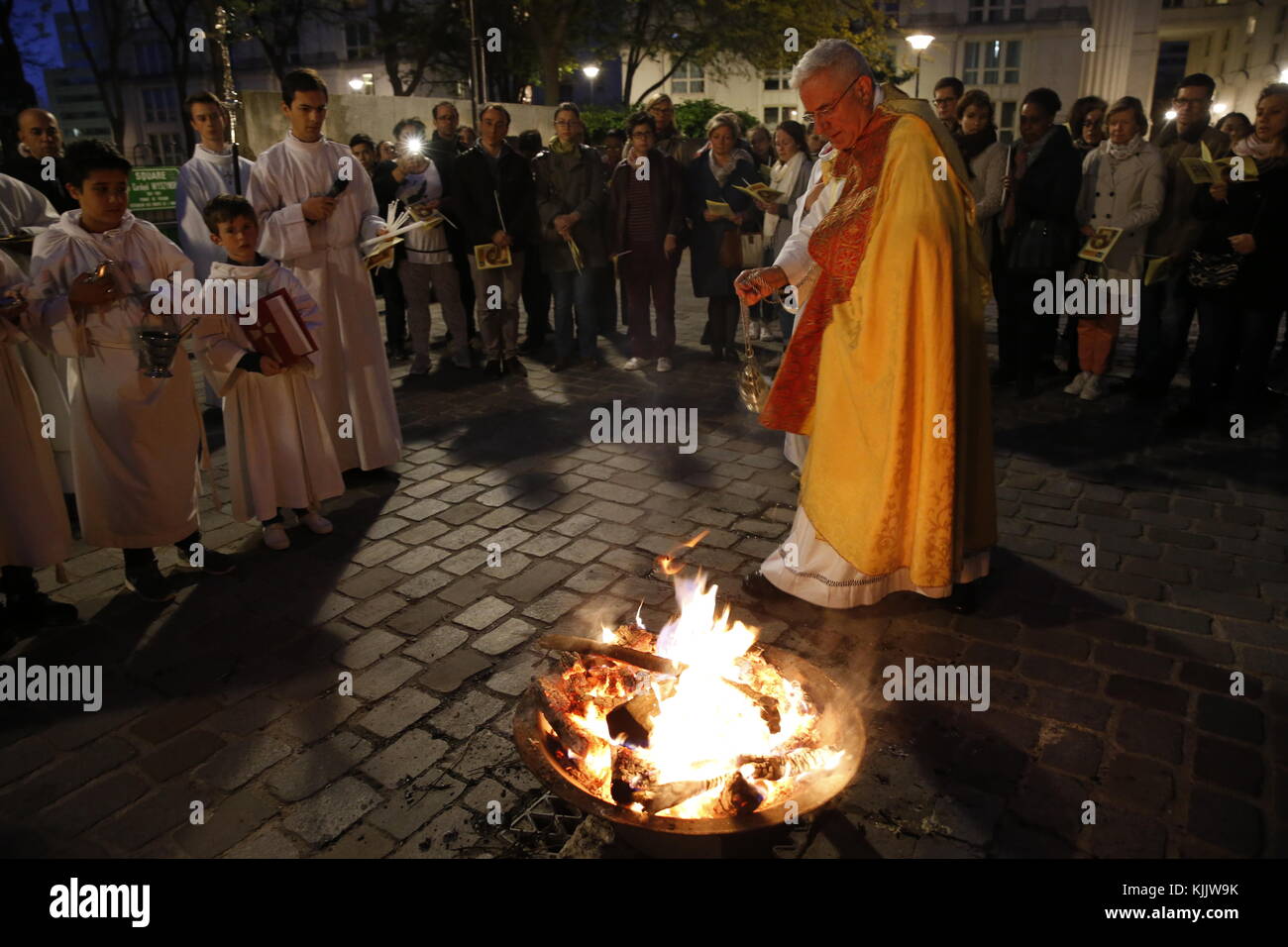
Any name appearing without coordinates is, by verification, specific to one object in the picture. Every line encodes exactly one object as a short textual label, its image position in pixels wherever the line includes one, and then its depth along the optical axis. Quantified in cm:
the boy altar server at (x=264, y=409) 444
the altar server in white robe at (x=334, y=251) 523
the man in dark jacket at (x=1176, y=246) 702
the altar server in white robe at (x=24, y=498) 390
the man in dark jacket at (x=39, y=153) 584
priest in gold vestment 345
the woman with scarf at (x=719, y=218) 872
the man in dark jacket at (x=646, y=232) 865
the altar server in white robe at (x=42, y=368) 484
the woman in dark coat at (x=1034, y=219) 700
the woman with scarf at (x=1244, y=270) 605
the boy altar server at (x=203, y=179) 634
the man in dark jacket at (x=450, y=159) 855
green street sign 1220
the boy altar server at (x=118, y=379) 388
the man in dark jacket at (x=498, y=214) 826
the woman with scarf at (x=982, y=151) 724
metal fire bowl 221
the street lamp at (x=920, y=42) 2109
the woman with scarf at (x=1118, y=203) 693
